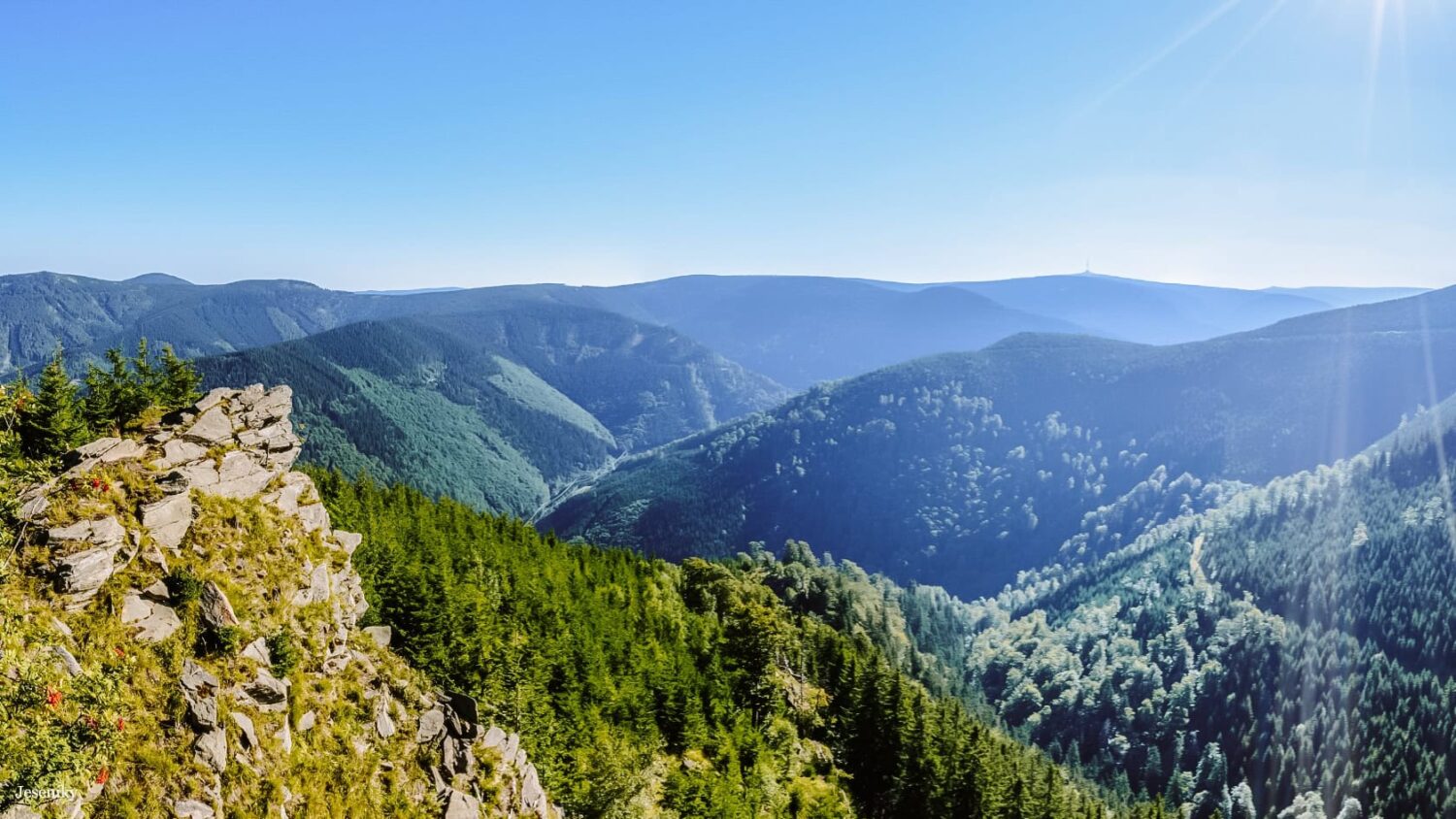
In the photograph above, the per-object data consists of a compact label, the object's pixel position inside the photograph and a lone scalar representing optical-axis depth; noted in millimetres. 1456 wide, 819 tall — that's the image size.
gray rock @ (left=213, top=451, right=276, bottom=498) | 38875
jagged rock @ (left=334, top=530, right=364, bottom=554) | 45531
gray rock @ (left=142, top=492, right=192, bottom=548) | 33344
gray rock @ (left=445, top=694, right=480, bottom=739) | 41875
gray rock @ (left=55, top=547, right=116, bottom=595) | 28797
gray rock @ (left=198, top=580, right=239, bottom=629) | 32562
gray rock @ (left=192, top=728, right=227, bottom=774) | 28781
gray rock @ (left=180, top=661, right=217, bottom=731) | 29297
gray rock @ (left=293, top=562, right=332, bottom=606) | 38906
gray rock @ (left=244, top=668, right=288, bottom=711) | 32531
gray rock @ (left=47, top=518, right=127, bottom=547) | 29703
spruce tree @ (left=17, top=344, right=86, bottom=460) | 41062
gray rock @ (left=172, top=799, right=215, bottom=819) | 26859
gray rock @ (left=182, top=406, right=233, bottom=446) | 40312
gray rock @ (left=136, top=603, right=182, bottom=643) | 30109
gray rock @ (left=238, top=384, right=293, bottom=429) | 43938
